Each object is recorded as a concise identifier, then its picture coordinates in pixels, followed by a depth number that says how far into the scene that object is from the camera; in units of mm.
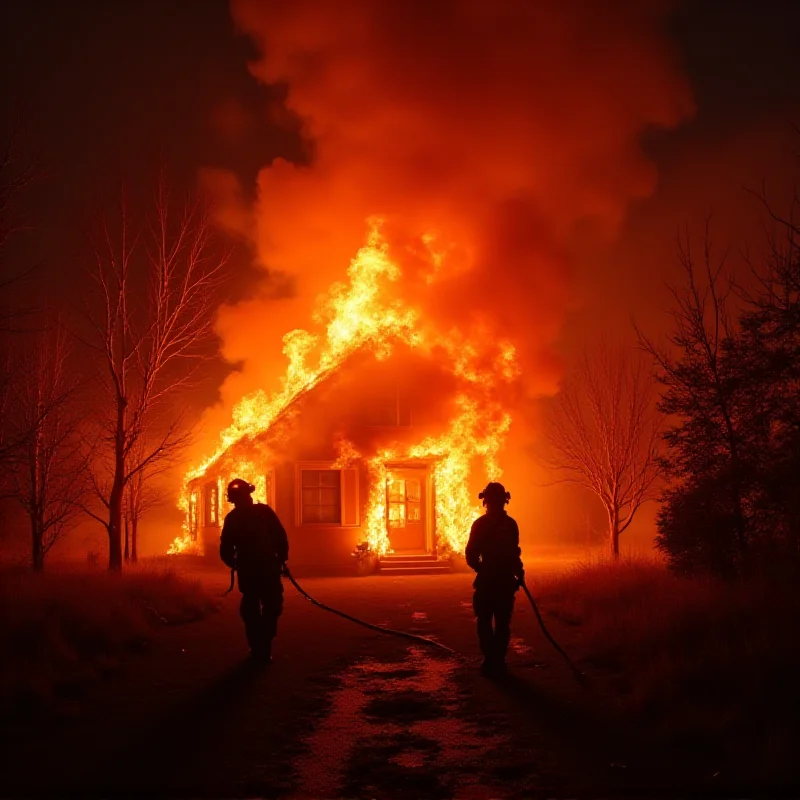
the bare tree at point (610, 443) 18172
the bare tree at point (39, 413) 16797
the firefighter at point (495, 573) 7746
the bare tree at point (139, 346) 15430
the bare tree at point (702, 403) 11523
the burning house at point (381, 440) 20000
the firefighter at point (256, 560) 8352
